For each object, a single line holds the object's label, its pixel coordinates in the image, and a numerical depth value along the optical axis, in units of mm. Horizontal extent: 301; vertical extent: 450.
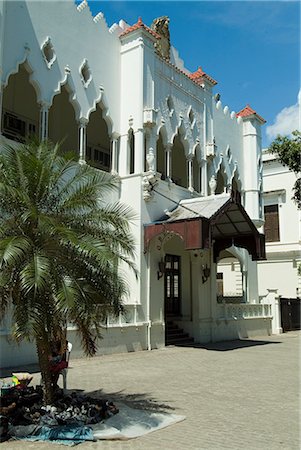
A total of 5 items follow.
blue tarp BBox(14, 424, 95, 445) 6234
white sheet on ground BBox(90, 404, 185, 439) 6438
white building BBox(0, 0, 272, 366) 15422
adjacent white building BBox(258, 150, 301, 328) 32906
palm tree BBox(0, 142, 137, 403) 6387
